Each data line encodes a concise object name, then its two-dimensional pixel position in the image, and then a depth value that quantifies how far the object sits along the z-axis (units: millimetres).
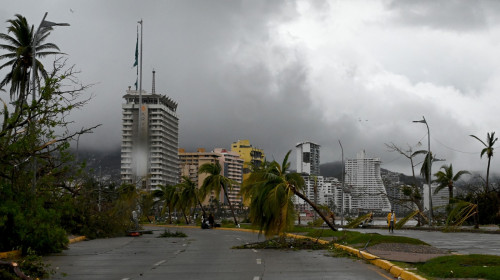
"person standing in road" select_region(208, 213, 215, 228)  62759
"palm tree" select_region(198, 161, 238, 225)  68938
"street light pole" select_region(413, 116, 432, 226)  52897
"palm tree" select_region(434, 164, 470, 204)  72125
